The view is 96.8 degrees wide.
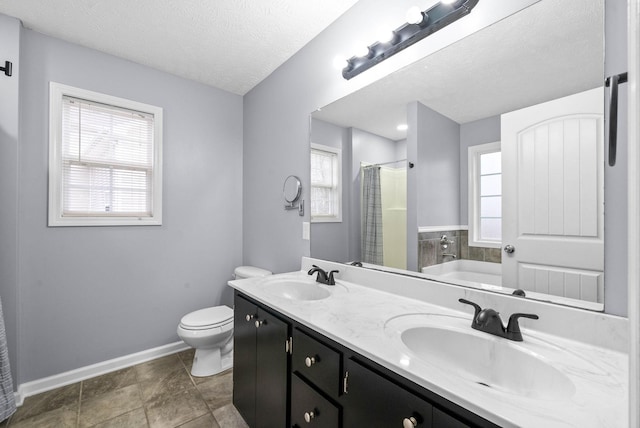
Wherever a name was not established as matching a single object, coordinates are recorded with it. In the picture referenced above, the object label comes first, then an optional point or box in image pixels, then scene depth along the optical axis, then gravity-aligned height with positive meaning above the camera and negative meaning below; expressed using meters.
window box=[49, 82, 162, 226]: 2.09 +0.43
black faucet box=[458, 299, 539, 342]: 0.92 -0.37
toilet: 2.10 -0.93
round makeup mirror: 2.19 +0.20
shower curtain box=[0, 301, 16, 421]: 1.69 -1.03
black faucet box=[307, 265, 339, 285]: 1.73 -0.39
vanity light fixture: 1.22 +0.88
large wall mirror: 0.96 +0.23
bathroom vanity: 0.65 -0.44
